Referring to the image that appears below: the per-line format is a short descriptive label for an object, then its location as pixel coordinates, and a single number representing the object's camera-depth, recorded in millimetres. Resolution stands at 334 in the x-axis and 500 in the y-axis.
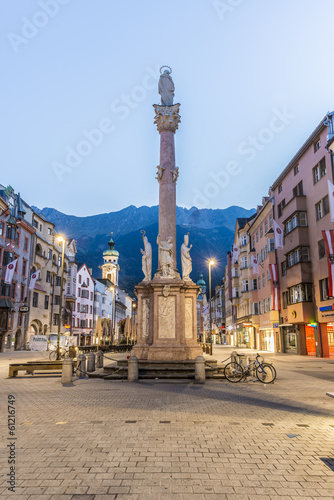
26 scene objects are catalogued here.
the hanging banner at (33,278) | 49250
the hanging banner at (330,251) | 29500
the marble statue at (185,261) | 21261
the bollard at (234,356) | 18898
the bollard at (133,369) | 16984
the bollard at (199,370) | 16405
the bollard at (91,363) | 21406
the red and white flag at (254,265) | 47247
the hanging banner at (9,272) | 43062
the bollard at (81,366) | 19295
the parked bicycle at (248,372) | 16516
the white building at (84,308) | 78812
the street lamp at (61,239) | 29306
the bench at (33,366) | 18625
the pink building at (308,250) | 34438
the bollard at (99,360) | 24266
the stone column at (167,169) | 22016
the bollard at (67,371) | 16875
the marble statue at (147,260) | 21538
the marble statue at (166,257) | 20653
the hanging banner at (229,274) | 77700
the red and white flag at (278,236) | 38375
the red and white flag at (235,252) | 55222
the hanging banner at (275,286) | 43088
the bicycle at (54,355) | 32391
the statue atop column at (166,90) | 24641
